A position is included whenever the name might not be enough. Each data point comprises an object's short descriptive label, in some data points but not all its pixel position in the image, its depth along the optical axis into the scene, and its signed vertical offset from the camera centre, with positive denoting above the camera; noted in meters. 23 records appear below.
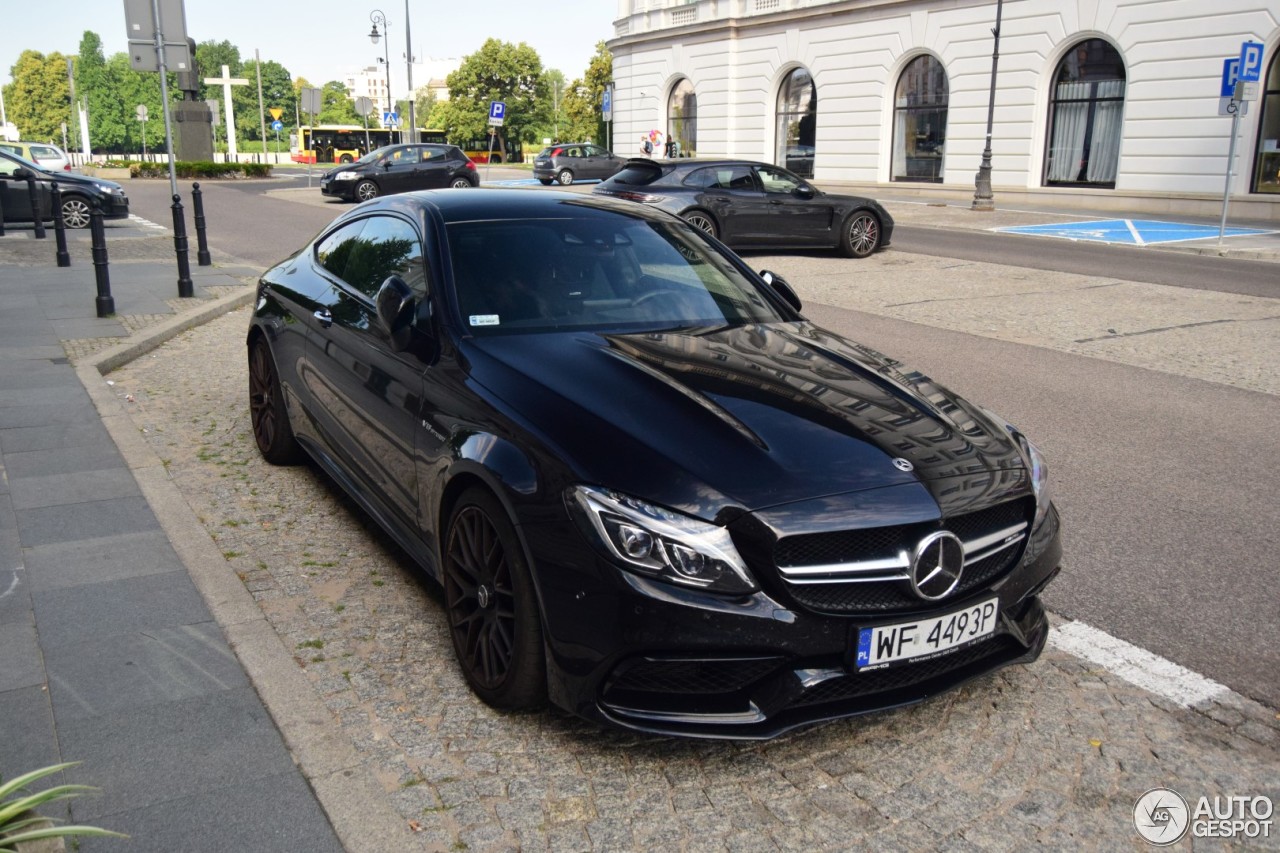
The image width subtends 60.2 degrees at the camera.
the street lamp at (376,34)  61.56 +6.42
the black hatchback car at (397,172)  31.98 -0.58
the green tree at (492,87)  96.44 +5.66
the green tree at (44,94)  128.75 +6.37
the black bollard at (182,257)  12.29 -1.16
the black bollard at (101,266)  10.40 -1.08
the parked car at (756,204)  17.58 -0.76
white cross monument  80.75 +3.39
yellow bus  67.88 +0.72
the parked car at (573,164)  41.19 -0.37
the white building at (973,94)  28.27 +2.01
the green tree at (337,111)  152.00 +5.52
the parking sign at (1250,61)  19.17 +1.65
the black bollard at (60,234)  14.86 -1.11
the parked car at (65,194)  20.34 -0.85
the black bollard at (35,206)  19.55 -0.98
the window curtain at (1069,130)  32.16 +0.79
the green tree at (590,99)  88.38 +4.39
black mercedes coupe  2.89 -0.93
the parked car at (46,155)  34.34 -0.17
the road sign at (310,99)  34.25 +1.61
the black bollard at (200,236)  14.28 -1.15
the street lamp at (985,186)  30.59 -0.78
